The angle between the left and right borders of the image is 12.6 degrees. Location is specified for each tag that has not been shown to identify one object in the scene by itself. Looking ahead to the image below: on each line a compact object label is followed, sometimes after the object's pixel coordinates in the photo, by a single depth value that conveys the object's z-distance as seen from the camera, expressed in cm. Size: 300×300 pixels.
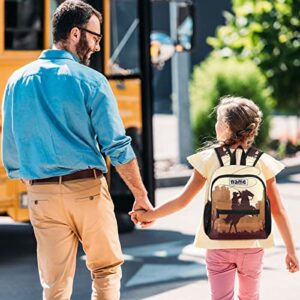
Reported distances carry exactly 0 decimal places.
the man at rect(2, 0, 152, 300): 629
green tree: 2619
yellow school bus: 1122
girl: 617
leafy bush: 2395
